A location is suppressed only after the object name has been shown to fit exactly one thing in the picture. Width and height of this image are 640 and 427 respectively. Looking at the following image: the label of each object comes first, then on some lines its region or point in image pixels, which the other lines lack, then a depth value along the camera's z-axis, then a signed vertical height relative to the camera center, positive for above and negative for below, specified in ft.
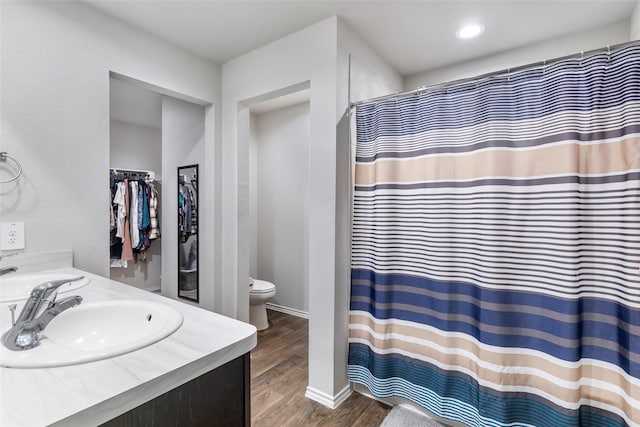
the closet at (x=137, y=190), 12.46 +0.74
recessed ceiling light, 6.43 +3.88
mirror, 8.89 -0.75
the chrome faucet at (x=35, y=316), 2.55 -0.99
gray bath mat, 5.58 -4.00
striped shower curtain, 4.03 -0.61
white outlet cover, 4.80 -0.47
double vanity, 1.96 -1.25
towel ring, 4.84 +0.73
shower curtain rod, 4.02 +2.17
